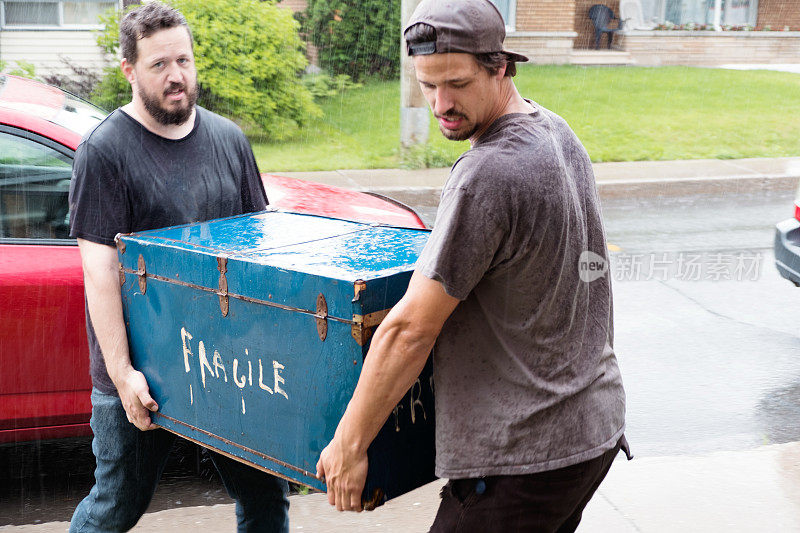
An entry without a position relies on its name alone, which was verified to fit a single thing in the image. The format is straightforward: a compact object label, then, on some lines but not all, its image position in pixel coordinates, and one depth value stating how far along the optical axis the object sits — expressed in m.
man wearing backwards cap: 1.88
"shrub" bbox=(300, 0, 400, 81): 19.75
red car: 3.78
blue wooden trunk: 2.12
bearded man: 2.66
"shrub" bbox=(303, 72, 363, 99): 16.64
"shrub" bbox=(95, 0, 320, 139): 12.90
